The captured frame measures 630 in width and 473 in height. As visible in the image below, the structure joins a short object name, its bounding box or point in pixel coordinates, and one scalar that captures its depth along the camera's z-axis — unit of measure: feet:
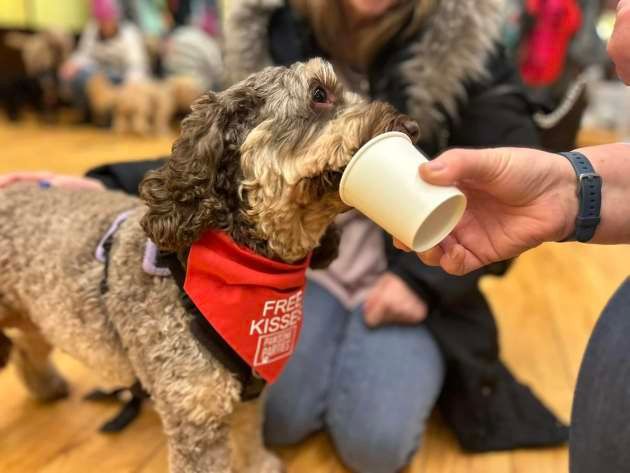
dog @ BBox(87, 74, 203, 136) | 15.55
